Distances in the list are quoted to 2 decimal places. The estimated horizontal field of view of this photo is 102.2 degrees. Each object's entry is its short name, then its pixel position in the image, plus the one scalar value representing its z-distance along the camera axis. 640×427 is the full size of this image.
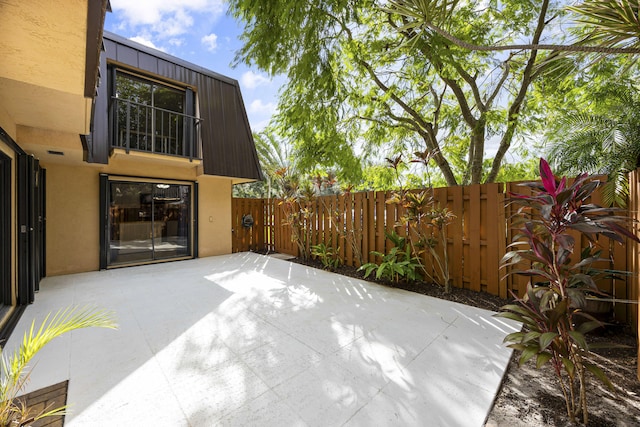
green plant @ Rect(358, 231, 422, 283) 4.41
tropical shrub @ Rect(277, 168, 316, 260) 6.70
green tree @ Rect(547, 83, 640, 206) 2.99
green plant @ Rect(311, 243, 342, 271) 6.04
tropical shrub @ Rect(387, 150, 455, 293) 4.02
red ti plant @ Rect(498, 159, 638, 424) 1.54
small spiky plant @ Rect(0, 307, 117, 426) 1.29
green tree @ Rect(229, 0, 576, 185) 3.26
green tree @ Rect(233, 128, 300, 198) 14.07
